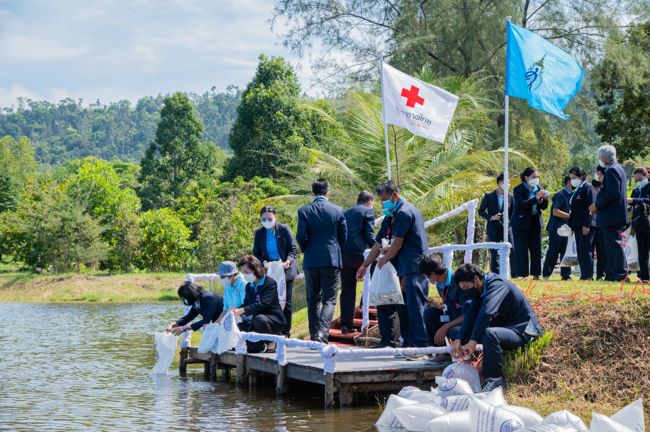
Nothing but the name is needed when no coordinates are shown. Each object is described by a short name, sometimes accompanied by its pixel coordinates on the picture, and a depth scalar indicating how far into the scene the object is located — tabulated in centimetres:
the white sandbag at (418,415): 839
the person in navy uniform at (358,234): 1168
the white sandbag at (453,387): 859
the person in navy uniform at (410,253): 1035
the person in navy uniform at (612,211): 1200
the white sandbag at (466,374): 909
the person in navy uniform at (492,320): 895
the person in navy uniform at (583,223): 1320
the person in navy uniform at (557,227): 1392
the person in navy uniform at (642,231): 1282
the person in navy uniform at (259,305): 1170
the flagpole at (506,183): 1278
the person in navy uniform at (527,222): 1374
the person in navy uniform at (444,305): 970
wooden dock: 985
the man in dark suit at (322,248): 1135
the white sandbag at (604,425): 687
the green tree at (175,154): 5625
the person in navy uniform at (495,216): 1440
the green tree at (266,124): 4764
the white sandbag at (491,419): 744
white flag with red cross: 1258
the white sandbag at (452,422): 789
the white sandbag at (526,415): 760
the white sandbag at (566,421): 713
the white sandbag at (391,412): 864
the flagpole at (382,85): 1260
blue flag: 1280
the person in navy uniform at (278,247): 1253
